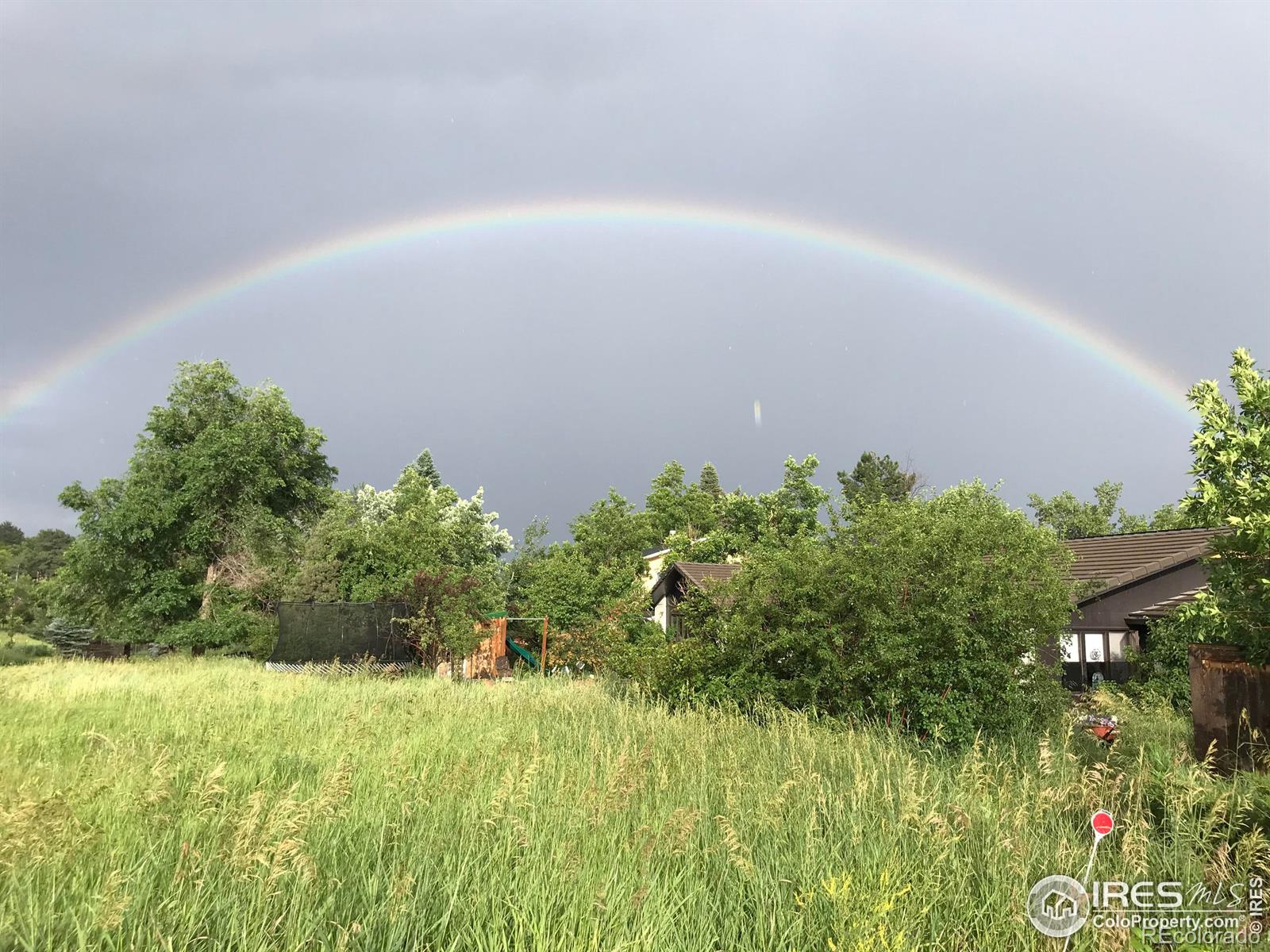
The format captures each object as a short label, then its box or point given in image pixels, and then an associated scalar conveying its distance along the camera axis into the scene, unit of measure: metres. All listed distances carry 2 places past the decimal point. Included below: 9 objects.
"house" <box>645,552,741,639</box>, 31.02
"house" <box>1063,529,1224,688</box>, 20.22
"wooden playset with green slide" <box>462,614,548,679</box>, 22.34
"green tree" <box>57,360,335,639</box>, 34.94
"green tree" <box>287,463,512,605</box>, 24.98
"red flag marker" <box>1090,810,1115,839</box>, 3.19
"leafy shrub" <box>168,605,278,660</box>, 34.09
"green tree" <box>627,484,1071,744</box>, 9.71
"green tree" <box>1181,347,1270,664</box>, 6.84
